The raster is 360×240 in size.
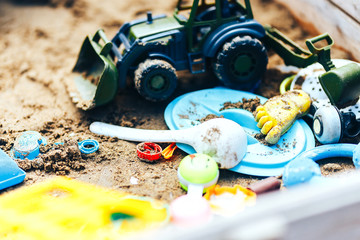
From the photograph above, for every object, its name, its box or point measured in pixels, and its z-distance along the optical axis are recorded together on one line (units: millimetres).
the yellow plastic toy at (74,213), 607
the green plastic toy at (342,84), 707
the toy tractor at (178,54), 777
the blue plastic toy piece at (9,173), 661
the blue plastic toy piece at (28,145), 706
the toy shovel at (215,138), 674
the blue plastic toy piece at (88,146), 713
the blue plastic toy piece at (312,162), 624
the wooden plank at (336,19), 820
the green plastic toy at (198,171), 639
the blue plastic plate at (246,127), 687
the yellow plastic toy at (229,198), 615
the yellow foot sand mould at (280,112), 710
